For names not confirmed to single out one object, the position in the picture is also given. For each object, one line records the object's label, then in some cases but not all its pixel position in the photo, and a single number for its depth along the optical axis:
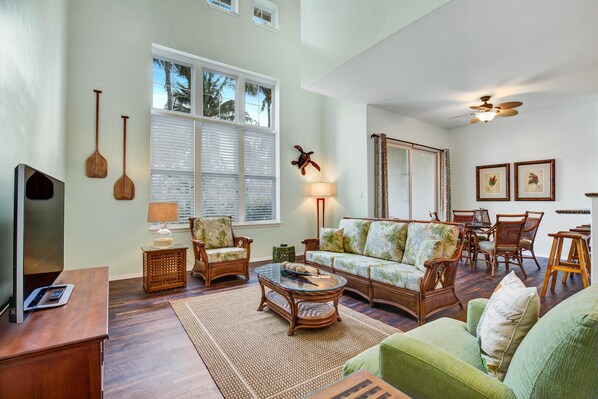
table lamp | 3.72
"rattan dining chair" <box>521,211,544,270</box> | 4.55
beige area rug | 1.83
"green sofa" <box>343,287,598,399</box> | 0.77
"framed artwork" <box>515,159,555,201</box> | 5.56
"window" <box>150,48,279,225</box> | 4.66
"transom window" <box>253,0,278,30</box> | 5.65
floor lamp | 5.70
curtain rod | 5.26
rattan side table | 3.63
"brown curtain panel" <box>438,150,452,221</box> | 6.58
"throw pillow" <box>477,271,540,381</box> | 1.12
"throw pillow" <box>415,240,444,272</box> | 2.84
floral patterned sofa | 2.77
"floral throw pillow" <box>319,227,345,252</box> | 4.10
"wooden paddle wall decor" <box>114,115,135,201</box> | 4.18
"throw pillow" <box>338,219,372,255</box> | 3.97
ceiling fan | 4.40
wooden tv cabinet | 1.08
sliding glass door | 5.94
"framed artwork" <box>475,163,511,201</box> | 6.14
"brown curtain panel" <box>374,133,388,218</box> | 5.22
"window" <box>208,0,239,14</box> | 5.23
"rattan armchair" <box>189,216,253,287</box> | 3.96
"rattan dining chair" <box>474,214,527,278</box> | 4.30
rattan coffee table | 2.42
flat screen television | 1.19
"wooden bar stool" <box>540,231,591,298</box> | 3.16
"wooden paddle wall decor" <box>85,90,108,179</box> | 3.98
